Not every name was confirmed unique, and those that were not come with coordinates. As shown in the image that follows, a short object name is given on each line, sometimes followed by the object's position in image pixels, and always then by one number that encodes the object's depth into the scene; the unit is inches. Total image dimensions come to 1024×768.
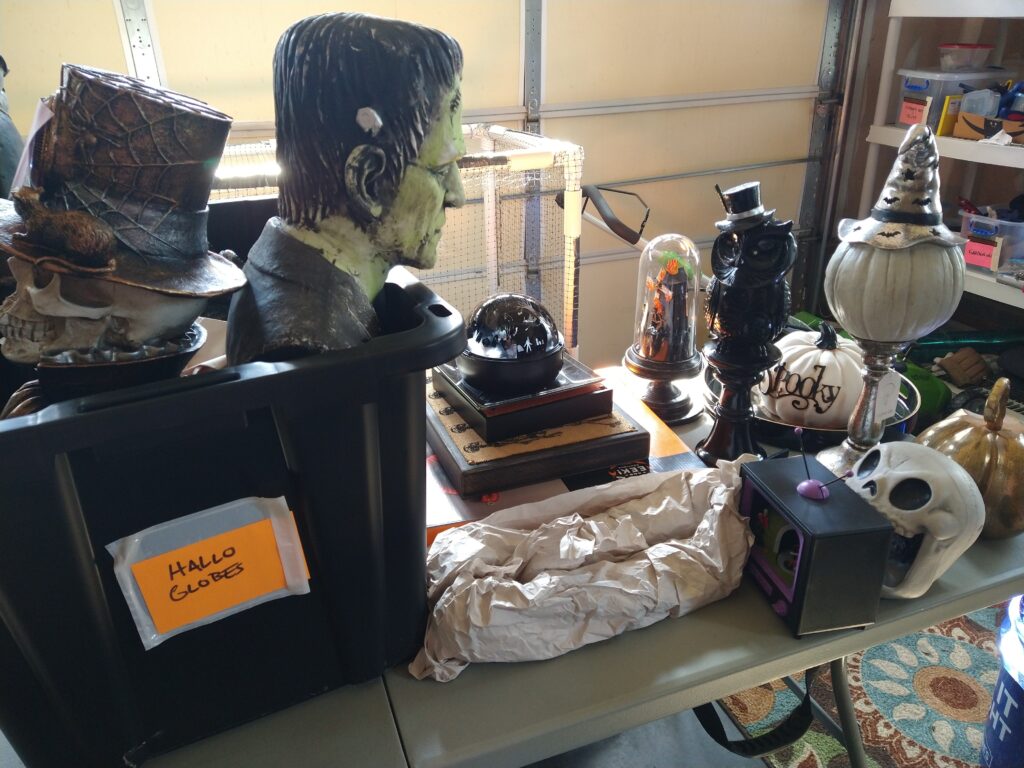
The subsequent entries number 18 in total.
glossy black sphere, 35.0
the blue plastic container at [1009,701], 41.3
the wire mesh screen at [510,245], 87.5
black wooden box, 24.1
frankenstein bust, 21.3
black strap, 28.4
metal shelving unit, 70.2
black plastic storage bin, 17.0
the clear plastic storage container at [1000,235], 71.9
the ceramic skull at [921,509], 25.8
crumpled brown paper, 24.6
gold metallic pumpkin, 30.2
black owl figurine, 32.1
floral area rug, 50.4
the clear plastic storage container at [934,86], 78.2
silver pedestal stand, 31.3
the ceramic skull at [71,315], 19.5
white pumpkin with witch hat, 28.4
